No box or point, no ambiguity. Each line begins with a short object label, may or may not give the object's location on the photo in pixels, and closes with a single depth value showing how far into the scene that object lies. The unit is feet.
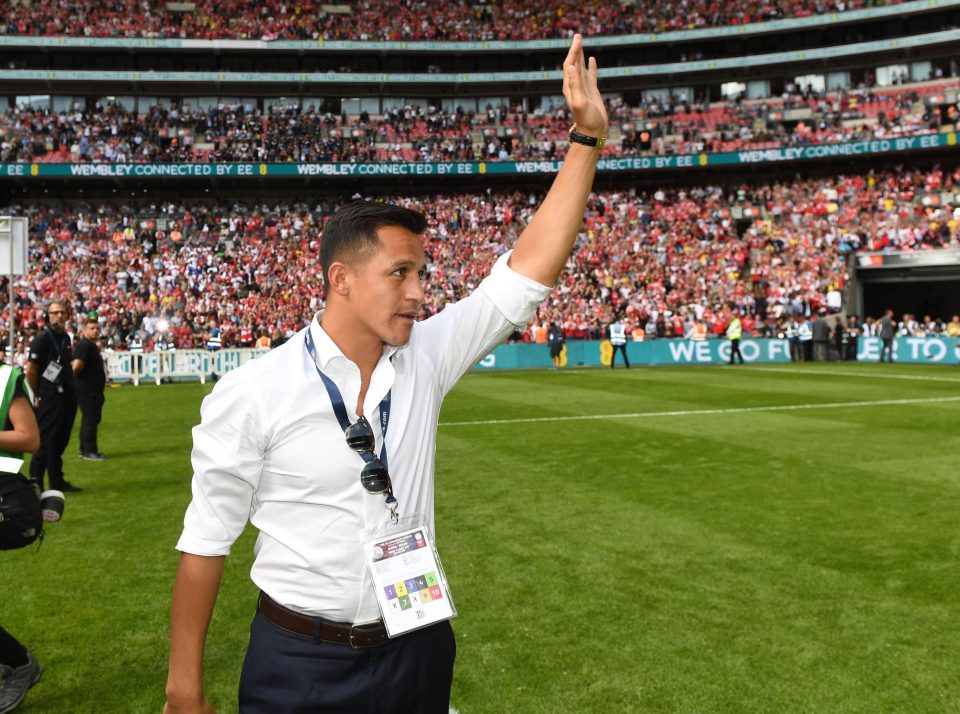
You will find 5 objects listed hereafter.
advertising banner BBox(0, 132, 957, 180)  140.05
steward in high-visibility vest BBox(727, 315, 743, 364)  101.71
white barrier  94.10
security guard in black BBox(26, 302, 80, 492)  31.91
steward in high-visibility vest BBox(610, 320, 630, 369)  99.50
